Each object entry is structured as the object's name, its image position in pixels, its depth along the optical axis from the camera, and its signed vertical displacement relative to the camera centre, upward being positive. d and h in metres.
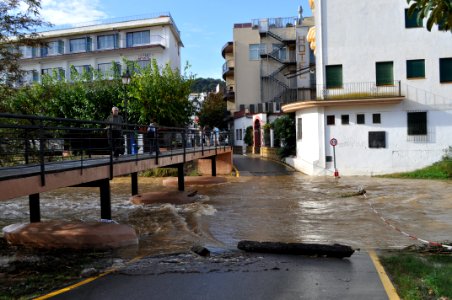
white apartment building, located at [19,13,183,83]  50.09 +10.44
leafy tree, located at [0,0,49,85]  12.08 +2.84
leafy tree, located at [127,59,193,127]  32.41 +3.06
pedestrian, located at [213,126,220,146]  28.25 +0.26
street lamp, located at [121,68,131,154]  23.23 +3.11
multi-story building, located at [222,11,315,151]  49.41 +7.83
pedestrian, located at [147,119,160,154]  15.76 +0.04
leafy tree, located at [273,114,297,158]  34.34 +0.28
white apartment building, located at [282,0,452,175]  28.27 +2.60
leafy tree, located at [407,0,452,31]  5.51 +1.43
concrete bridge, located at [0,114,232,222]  8.21 -0.50
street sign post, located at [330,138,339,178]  28.55 -0.43
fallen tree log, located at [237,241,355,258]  8.67 -2.03
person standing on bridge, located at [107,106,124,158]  11.95 +0.22
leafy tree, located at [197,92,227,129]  64.38 +3.63
